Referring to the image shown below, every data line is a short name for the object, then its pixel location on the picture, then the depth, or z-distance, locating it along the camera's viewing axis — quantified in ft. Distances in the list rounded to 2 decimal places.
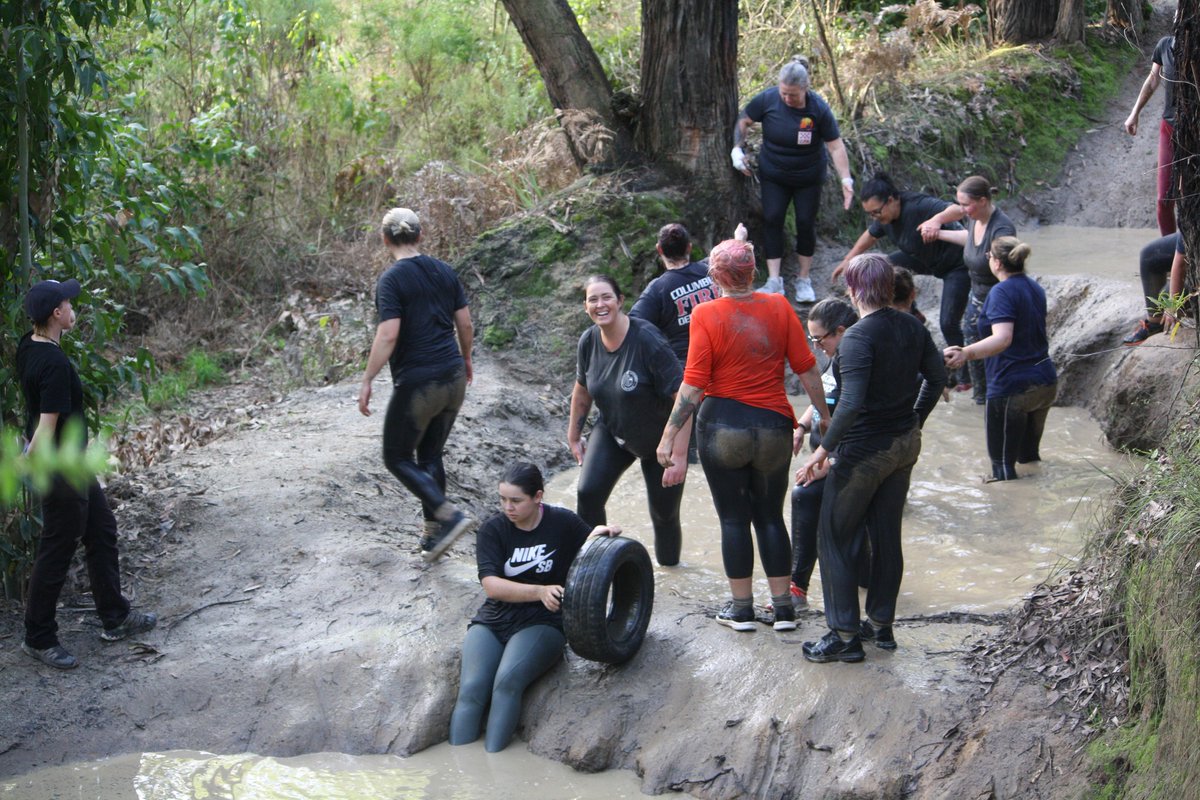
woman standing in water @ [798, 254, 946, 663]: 33.32
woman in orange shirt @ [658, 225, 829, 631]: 36.58
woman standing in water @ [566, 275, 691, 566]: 42.39
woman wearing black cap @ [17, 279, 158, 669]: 37.55
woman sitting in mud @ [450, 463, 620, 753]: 37.50
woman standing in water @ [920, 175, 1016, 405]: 55.77
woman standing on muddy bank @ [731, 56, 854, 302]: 70.08
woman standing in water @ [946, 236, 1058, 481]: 51.58
